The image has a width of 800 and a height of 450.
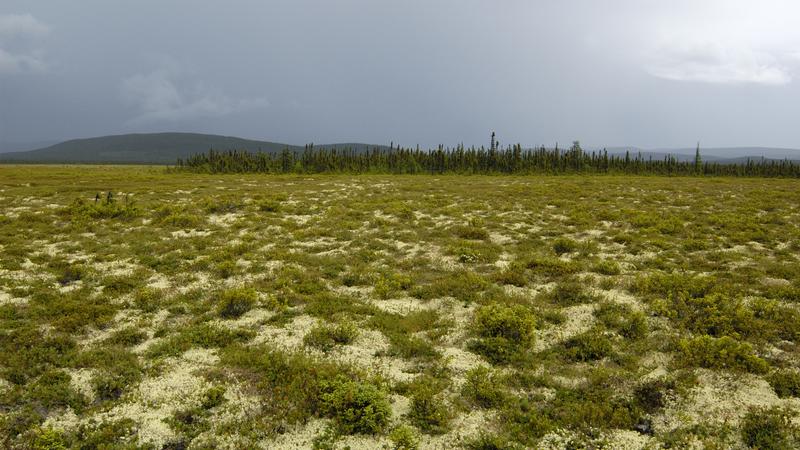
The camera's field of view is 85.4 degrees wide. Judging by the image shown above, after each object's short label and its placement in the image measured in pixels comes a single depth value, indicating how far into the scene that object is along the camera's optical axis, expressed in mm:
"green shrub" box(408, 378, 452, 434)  8203
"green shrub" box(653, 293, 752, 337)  11539
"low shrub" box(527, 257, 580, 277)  16469
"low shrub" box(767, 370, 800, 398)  8945
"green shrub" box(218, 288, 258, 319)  13133
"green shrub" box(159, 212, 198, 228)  25094
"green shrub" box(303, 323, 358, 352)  11234
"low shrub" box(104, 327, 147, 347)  11242
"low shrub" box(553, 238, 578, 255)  19938
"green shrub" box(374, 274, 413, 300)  14672
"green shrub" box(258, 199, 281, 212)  30609
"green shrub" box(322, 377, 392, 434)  8102
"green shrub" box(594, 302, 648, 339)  11640
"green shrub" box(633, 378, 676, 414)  8688
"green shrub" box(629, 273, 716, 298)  14070
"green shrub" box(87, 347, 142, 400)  9266
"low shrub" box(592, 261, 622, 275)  16375
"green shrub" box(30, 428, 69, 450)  7391
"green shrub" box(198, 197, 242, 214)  29938
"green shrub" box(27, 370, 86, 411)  8711
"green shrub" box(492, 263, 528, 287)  15594
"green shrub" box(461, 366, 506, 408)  8891
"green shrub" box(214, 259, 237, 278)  16453
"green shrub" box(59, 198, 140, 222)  26634
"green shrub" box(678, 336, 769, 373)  9789
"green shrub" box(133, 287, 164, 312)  13432
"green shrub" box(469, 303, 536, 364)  10773
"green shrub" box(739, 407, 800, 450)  7539
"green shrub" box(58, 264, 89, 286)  15888
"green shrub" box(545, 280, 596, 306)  13922
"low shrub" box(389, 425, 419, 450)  7658
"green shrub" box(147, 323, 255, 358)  10828
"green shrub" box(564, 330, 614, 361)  10633
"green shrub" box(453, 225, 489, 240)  22578
